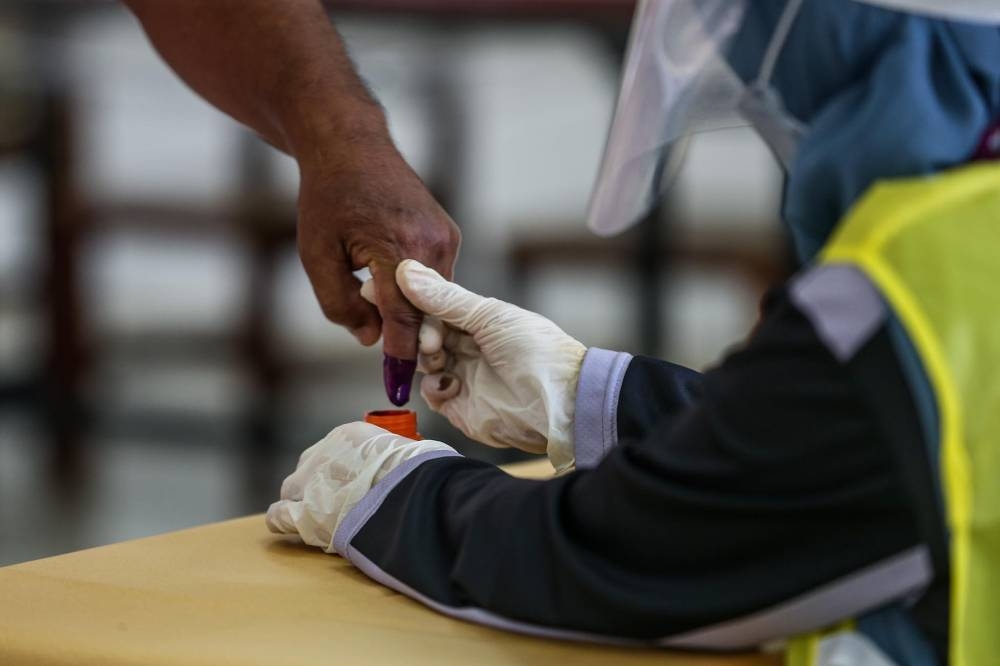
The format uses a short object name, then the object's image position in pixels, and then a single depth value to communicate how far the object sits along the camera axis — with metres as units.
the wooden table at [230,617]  2.63
